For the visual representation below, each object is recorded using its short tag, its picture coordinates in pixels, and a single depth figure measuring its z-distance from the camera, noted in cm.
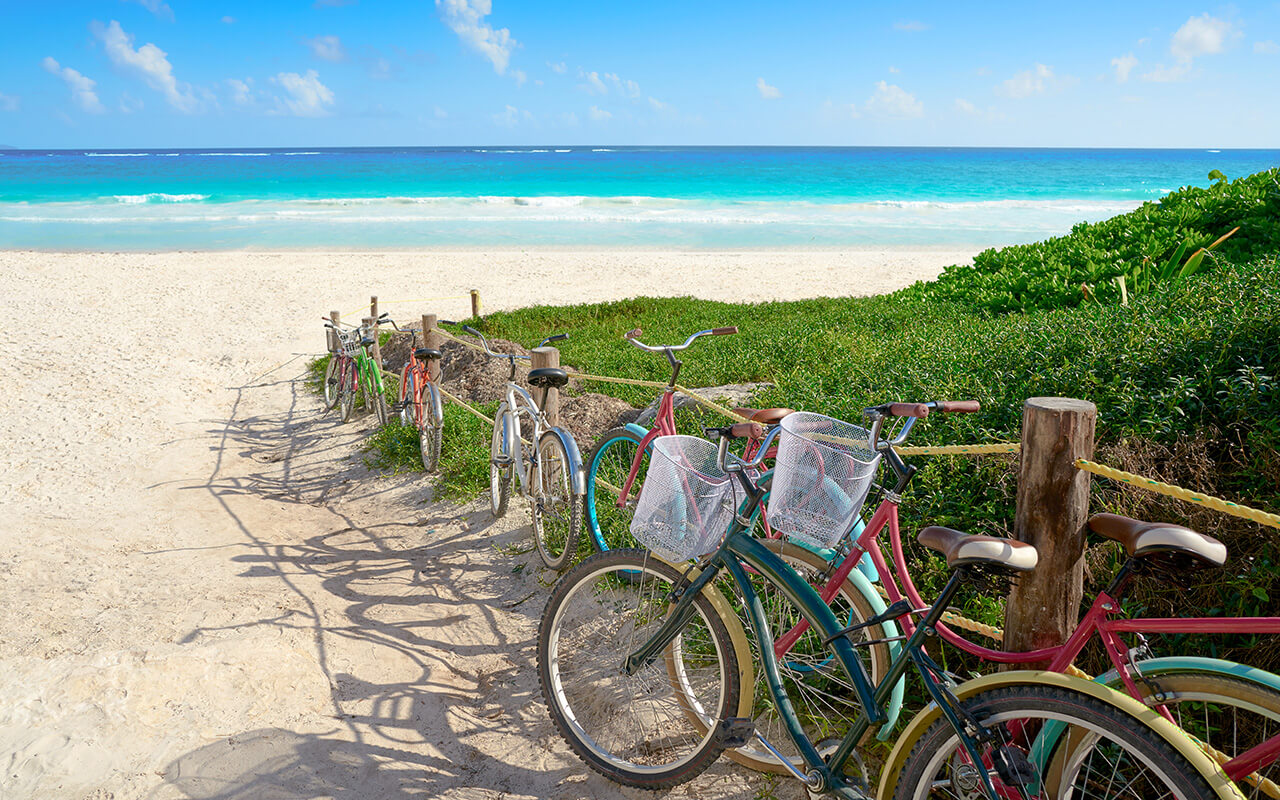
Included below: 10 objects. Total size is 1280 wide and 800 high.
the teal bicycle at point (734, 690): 190
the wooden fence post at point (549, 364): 521
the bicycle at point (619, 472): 414
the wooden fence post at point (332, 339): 862
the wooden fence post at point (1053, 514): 227
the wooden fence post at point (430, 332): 759
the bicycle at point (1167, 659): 174
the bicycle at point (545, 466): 456
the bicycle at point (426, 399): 648
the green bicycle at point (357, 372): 780
